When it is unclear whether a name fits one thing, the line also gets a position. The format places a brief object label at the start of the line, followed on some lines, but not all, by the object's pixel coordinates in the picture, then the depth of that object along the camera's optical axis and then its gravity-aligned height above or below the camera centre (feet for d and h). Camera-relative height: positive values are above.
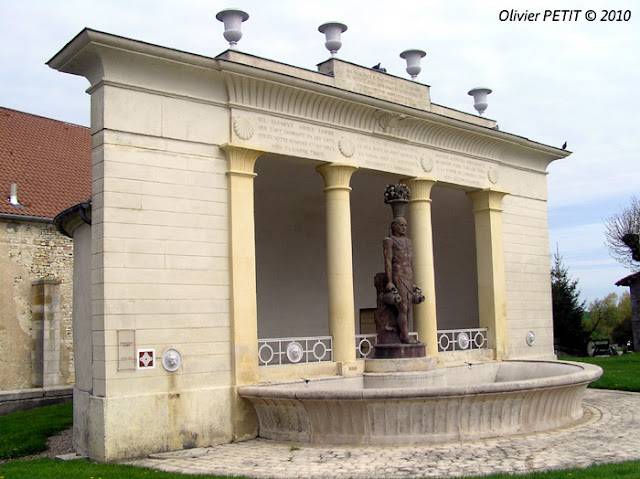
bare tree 108.43 +11.22
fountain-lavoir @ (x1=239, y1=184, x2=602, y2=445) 32.40 -4.48
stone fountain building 34.27 +5.87
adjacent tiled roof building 71.87 +5.06
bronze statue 41.75 +1.72
